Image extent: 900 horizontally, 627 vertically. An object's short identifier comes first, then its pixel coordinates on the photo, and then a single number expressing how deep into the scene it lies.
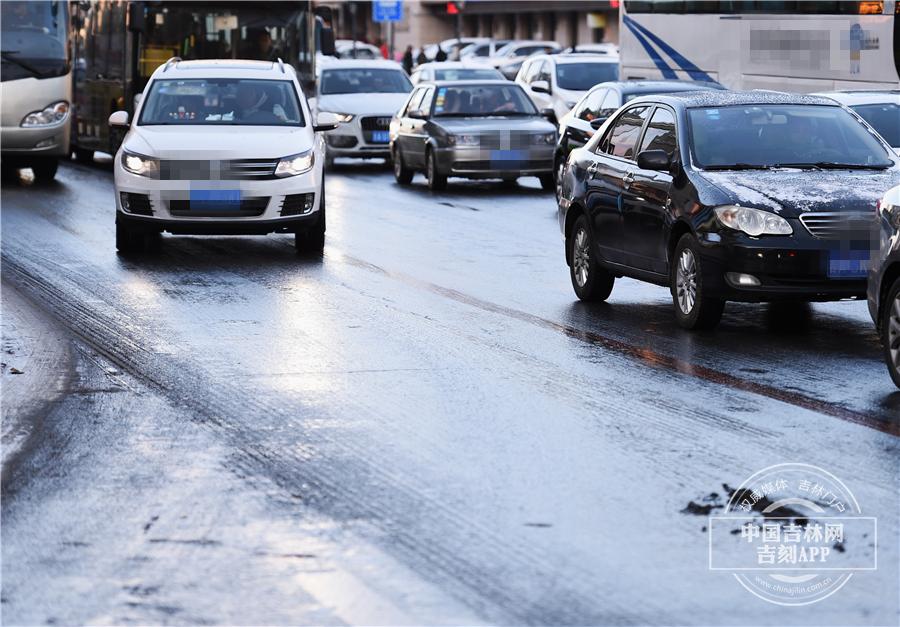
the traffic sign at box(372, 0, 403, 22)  61.17
